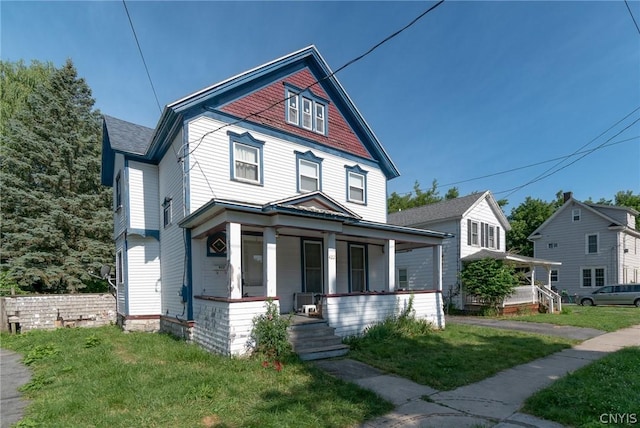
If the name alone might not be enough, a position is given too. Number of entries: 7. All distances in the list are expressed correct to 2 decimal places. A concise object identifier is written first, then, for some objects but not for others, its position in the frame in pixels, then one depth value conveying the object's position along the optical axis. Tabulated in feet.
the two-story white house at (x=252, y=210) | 31.42
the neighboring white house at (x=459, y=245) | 65.26
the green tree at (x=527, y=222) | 135.94
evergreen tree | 67.41
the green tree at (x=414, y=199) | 155.02
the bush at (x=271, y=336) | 26.62
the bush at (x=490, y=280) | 58.08
